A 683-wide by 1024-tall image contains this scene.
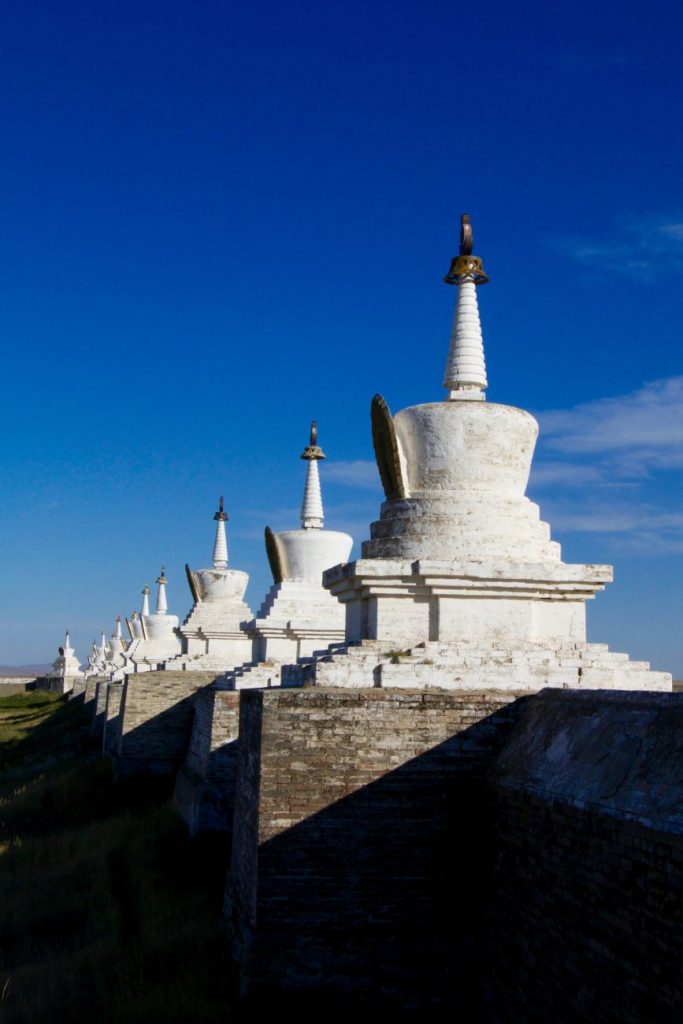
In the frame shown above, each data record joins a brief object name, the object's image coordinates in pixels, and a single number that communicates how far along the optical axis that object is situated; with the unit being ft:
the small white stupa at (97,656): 179.82
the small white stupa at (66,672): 187.11
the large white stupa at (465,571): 25.53
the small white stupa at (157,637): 100.73
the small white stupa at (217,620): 67.56
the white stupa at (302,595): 47.16
